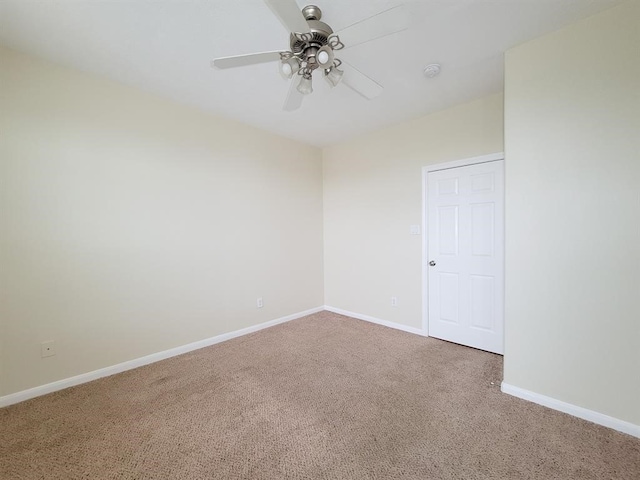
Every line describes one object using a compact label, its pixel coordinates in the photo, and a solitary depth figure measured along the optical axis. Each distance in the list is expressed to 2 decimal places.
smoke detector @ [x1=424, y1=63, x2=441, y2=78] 2.13
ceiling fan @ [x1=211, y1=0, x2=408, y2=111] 1.22
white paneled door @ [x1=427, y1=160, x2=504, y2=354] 2.67
